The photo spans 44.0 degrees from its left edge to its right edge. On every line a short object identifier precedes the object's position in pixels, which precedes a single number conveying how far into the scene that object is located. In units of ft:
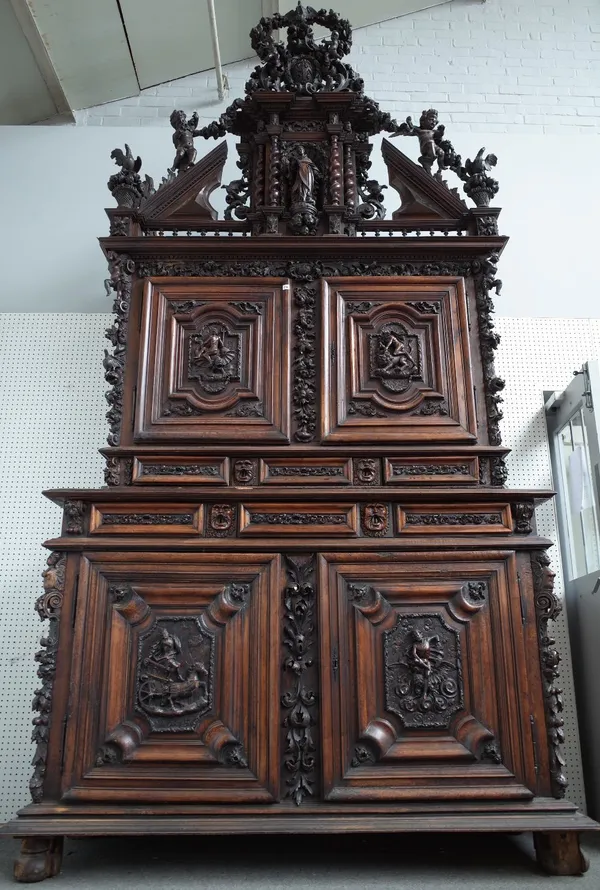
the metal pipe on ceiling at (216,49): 13.46
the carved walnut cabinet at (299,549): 8.14
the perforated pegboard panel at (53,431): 11.25
